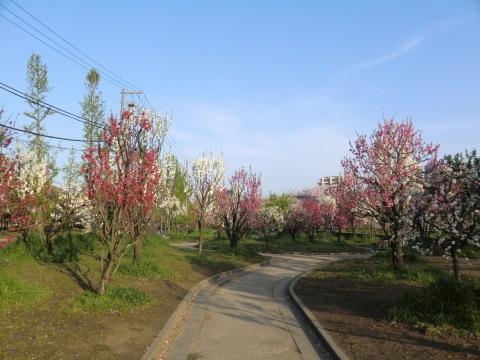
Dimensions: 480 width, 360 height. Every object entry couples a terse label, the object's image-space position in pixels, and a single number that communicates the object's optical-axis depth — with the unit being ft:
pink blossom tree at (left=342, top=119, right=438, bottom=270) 43.83
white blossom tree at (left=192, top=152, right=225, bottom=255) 67.05
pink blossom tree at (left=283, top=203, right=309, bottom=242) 112.16
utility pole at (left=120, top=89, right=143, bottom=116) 73.72
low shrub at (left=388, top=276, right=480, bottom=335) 21.21
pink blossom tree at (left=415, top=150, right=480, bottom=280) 24.50
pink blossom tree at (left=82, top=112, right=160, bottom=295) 28.66
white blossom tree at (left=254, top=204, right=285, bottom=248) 104.09
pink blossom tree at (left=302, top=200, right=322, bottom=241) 118.52
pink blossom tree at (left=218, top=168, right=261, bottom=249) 77.77
